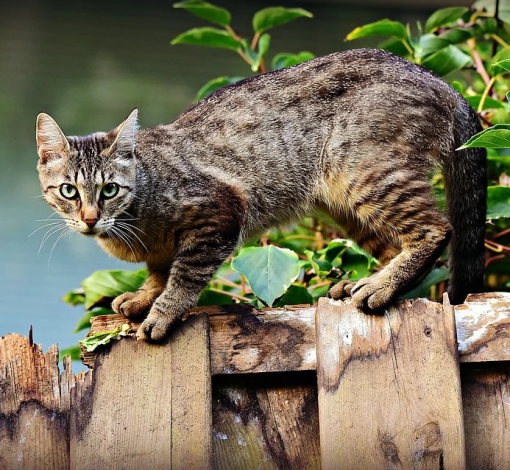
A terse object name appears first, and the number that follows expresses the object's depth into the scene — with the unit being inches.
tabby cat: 215.9
